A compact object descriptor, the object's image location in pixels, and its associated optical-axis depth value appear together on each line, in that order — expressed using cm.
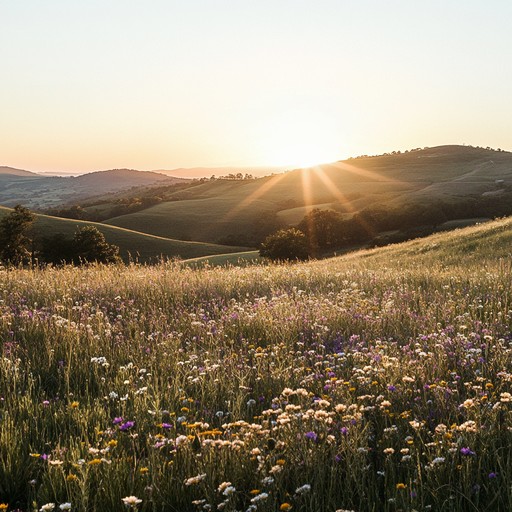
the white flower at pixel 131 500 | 247
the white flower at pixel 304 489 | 263
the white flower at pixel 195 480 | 277
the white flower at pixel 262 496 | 248
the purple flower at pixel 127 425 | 354
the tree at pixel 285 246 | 6008
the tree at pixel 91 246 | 5919
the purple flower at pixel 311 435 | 323
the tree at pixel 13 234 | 5656
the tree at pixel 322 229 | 7600
